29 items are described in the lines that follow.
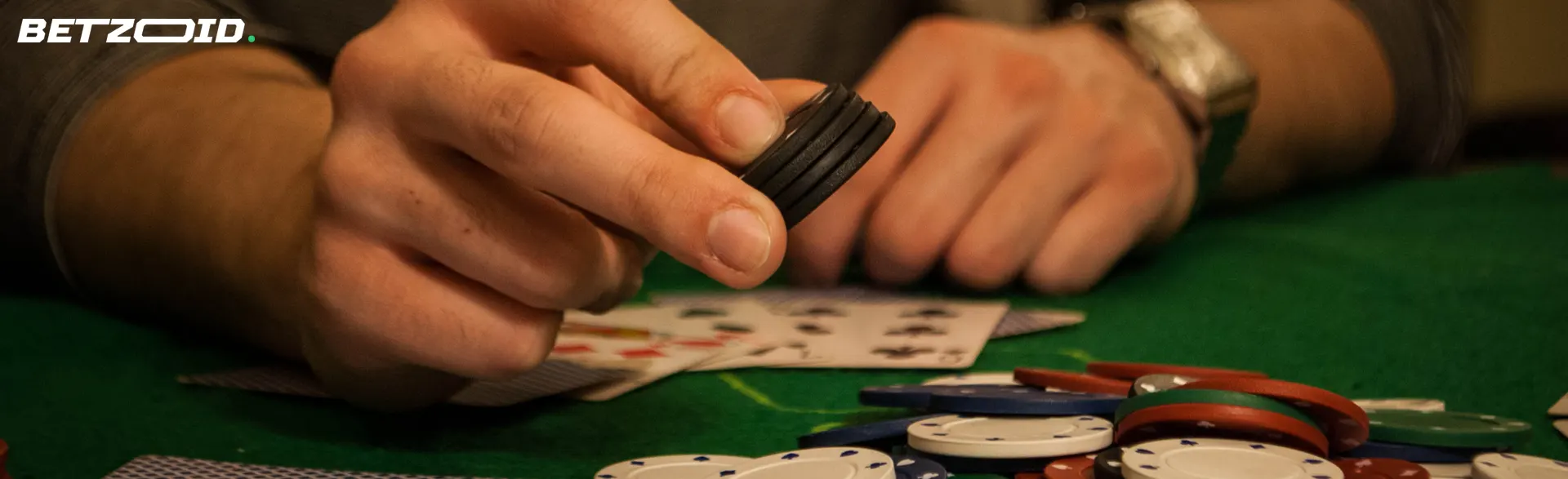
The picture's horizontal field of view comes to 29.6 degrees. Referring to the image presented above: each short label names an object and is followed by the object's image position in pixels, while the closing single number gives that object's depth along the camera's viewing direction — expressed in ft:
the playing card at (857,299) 2.16
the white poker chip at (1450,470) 1.79
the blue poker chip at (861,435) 1.80
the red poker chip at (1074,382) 1.88
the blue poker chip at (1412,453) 1.80
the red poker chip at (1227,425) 1.75
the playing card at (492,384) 1.90
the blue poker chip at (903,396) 1.86
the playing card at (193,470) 1.74
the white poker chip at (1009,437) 1.75
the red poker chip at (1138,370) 1.90
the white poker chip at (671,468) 1.72
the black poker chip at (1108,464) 1.73
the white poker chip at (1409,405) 1.88
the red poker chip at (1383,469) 1.74
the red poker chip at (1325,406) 1.76
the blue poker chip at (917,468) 1.72
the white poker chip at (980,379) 1.96
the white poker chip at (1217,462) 1.69
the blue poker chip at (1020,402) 1.82
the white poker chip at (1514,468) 1.72
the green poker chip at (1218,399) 1.76
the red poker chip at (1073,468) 1.75
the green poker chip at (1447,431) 1.79
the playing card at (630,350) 1.94
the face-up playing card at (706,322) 2.10
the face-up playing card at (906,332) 2.03
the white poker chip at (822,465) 1.70
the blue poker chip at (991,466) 1.76
